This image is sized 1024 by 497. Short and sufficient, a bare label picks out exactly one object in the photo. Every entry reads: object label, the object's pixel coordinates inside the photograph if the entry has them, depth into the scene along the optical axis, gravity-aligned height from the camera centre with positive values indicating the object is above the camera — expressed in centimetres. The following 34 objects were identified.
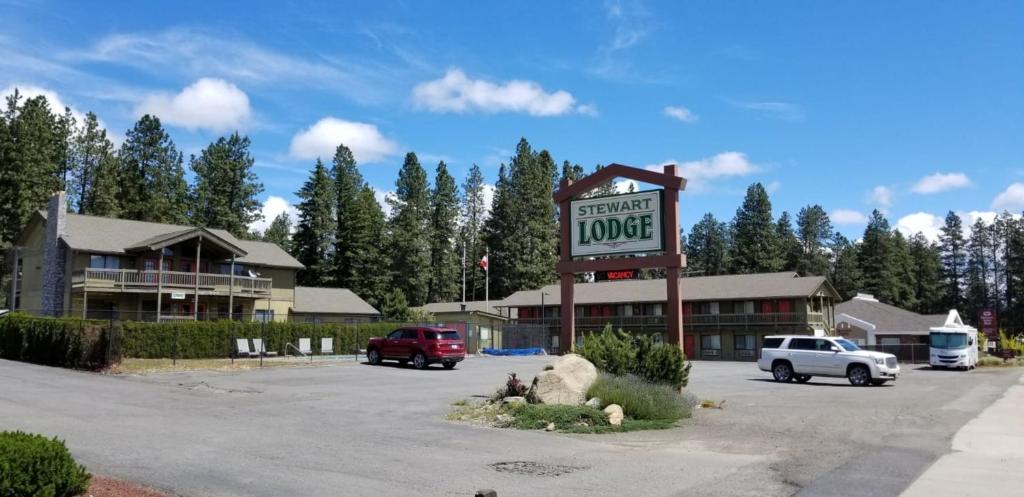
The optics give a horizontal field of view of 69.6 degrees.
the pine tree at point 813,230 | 10414 +1337
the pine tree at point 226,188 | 6875 +1286
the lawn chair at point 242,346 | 3409 -110
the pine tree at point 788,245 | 10031 +1092
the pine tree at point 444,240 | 8325 +944
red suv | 3122 -102
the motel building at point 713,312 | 5631 +95
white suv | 2805 -145
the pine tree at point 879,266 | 9775 +789
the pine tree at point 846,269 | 9800 +747
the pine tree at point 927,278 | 10331 +655
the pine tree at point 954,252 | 10994 +1087
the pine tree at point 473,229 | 8844 +1127
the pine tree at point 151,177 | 6681 +1343
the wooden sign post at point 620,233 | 2061 +254
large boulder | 1684 -134
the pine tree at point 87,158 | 6712 +1500
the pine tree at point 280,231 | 9112 +1168
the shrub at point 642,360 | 1881 -93
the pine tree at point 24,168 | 5719 +1217
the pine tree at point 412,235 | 7481 +898
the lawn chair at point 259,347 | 3519 -119
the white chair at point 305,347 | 3784 -126
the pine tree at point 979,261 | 10806 +947
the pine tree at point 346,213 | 7150 +1094
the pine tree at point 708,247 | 11100 +1175
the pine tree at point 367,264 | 7094 +571
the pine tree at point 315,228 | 7169 +920
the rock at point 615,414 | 1506 -188
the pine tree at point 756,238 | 9506 +1127
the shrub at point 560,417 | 1510 -195
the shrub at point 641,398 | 1612 -166
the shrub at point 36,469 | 623 -128
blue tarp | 5122 -205
